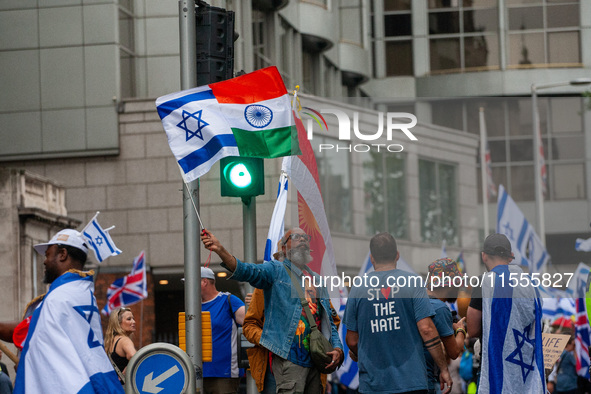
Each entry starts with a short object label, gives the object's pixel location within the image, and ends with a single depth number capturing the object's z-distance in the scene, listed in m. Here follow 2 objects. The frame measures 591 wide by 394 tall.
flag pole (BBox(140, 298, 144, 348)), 28.31
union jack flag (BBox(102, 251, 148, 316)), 23.39
